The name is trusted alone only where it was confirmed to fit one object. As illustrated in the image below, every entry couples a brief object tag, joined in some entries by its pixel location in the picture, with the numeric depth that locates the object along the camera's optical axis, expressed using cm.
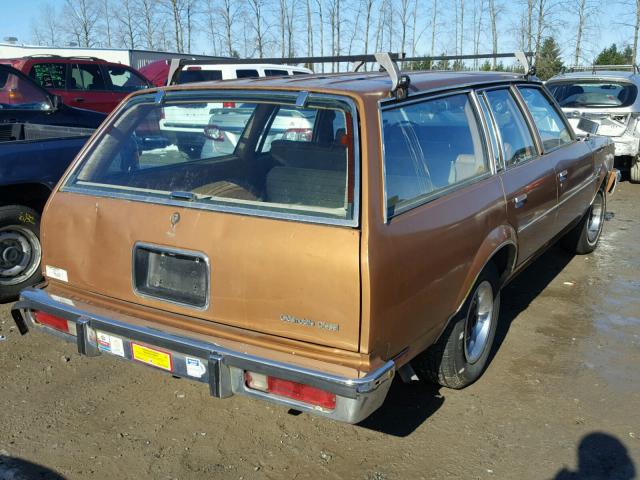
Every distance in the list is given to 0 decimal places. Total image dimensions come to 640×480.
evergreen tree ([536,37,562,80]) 2377
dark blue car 450
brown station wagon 246
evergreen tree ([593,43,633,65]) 2605
